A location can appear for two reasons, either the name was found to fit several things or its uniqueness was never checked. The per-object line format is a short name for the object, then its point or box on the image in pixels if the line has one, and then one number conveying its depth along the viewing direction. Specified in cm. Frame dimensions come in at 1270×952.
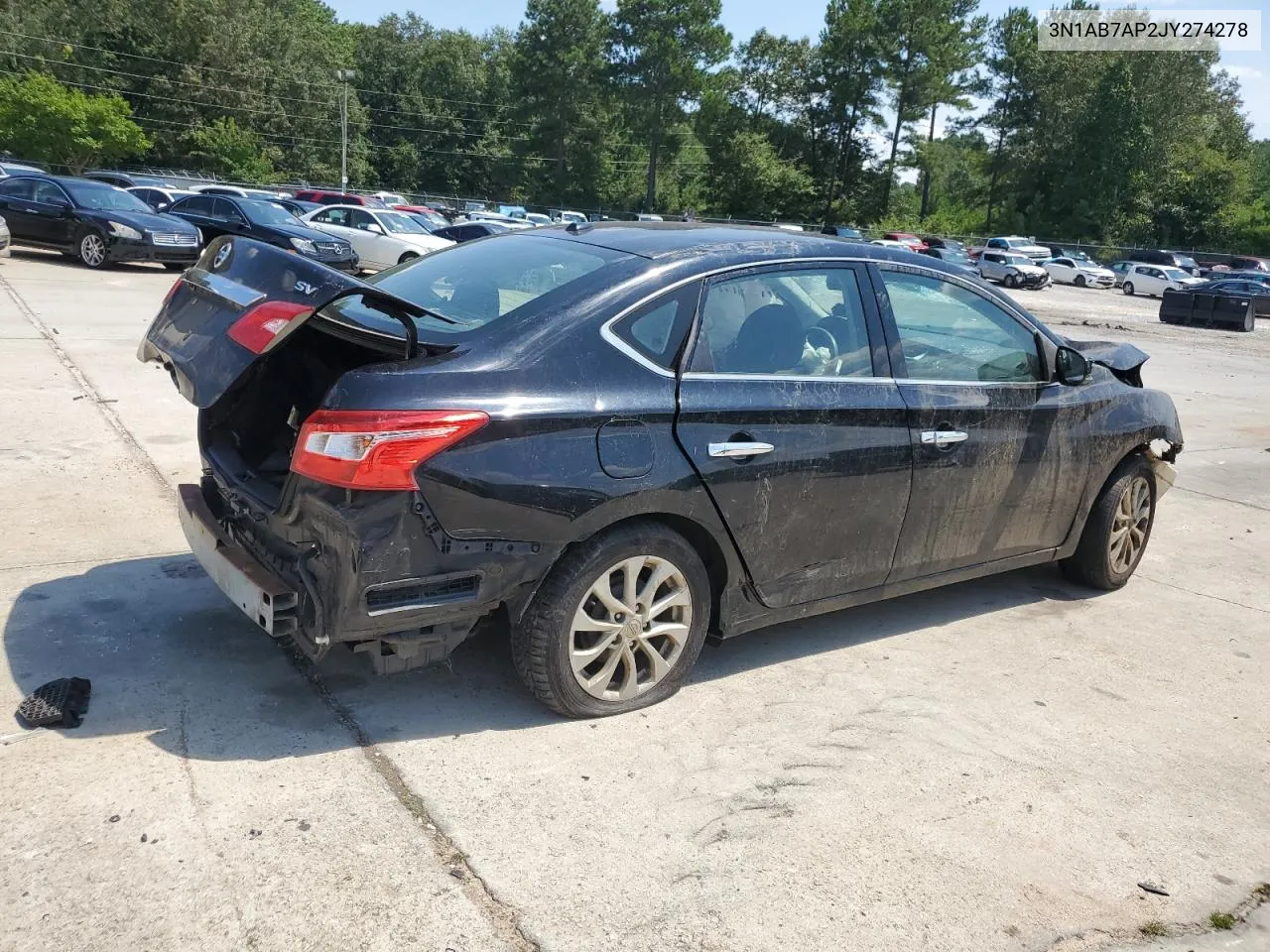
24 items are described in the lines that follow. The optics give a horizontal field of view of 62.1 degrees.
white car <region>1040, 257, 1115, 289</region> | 4772
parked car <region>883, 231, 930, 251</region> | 4167
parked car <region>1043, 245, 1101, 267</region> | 5624
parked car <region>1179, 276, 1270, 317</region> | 3262
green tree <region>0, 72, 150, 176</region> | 5025
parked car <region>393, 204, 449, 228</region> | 3211
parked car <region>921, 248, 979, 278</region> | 3956
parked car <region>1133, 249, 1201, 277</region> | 5468
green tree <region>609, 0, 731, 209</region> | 7162
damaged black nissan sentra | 319
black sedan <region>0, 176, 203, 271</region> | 1703
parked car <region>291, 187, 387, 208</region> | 3442
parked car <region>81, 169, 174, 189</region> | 3301
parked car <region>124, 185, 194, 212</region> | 2711
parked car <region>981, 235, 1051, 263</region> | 4962
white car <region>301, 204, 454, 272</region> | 2148
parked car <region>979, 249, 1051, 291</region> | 4288
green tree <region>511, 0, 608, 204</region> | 7462
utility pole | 6275
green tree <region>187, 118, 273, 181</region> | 6594
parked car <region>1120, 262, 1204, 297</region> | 4400
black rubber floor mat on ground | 333
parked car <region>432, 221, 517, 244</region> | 2461
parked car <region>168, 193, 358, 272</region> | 1858
